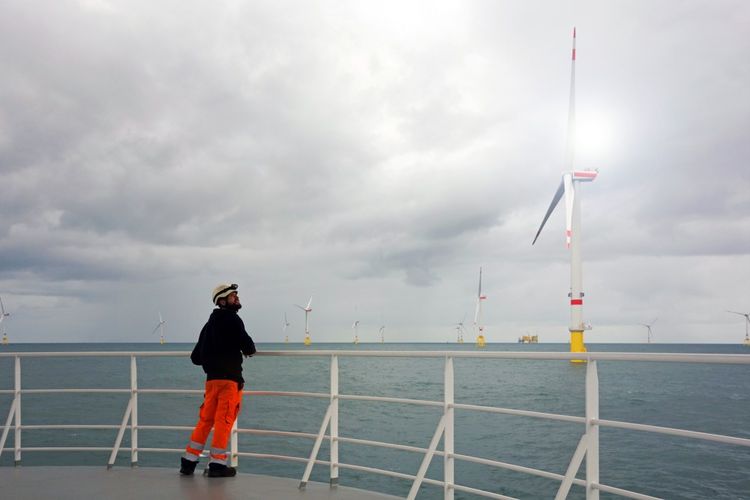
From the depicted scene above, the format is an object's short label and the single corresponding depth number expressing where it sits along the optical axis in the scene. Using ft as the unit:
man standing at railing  19.89
